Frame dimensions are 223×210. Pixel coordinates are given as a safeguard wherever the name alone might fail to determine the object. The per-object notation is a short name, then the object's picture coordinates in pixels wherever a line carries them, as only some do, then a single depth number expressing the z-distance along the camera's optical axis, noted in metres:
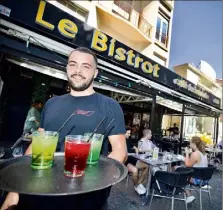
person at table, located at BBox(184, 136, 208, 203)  4.50
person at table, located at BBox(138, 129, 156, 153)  5.75
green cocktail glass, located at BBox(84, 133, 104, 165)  1.03
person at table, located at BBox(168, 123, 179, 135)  12.41
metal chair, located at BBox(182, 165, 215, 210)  4.04
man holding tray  1.29
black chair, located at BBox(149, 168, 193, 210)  3.42
